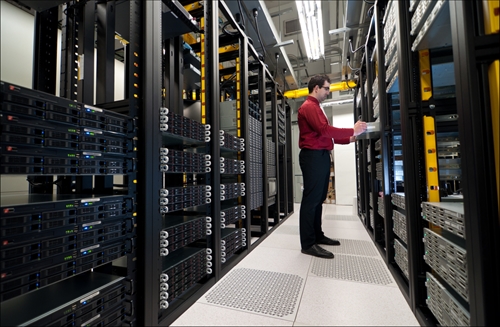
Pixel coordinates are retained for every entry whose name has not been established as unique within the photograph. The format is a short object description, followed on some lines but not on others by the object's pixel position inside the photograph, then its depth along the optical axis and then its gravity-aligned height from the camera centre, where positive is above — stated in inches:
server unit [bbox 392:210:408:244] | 52.6 -13.1
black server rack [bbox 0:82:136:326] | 25.5 -5.4
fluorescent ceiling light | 98.6 +76.3
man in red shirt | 80.8 +7.8
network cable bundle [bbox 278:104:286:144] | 149.5 +34.6
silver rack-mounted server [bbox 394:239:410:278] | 52.5 -20.6
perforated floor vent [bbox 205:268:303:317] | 48.8 -28.3
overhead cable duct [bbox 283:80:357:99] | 187.6 +74.1
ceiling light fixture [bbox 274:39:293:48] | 135.1 +80.3
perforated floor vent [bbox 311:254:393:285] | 61.9 -28.5
